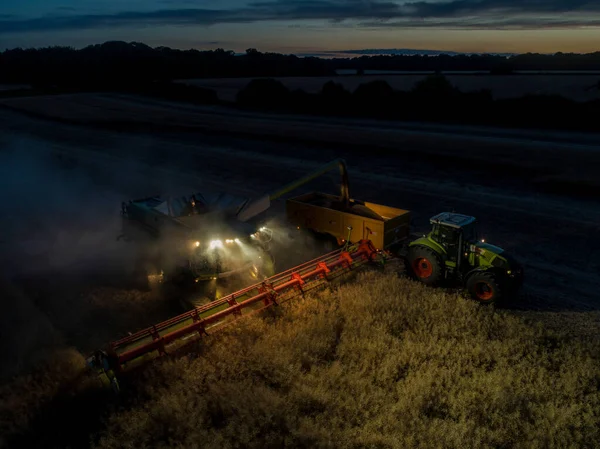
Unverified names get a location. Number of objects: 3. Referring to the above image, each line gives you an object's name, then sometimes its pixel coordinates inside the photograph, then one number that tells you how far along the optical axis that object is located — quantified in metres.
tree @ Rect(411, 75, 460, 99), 50.38
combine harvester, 9.34
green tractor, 11.00
